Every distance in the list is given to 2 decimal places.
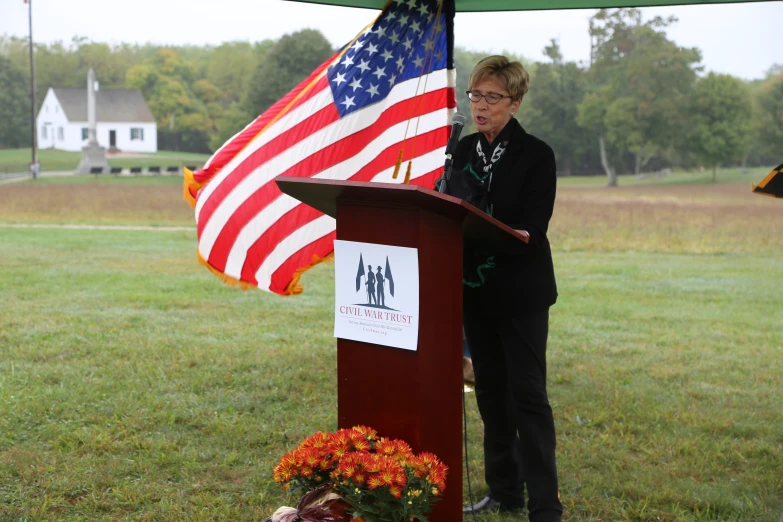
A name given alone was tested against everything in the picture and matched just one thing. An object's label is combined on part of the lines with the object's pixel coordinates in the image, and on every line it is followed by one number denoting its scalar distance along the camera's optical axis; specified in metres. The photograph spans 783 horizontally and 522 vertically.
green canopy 5.27
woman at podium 2.98
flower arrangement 2.59
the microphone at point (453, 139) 2.80
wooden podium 2.62
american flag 5.29
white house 55.47
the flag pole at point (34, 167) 38.58
